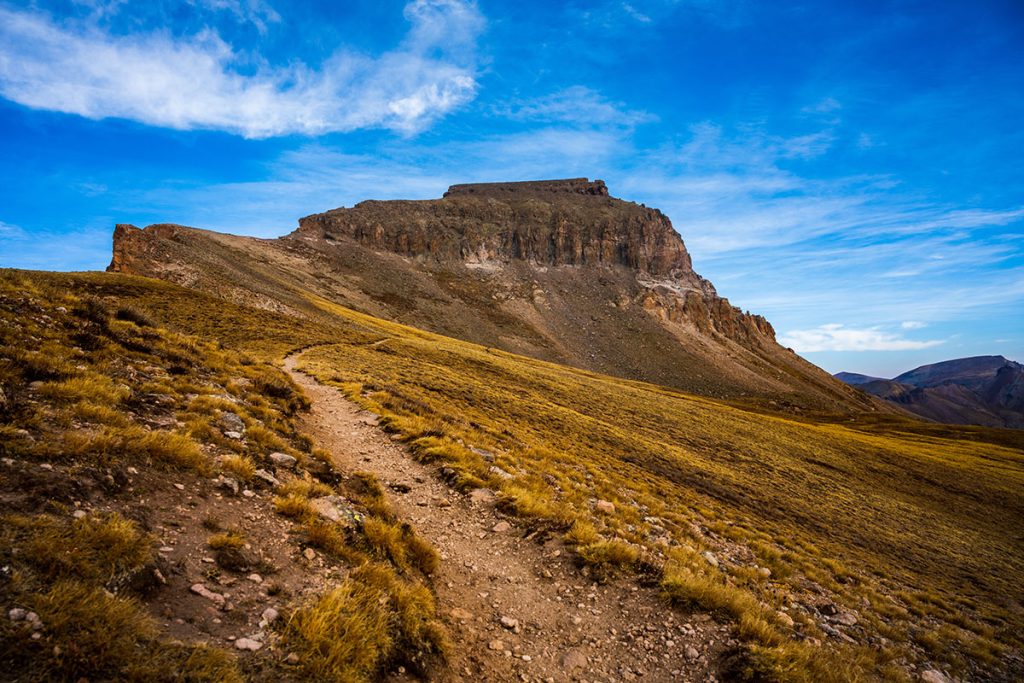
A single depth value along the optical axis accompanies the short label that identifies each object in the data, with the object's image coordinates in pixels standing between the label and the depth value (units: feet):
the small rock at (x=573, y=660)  19.54
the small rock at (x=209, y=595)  14.93
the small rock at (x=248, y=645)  13.24
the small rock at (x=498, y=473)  38.45
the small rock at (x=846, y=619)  30.94
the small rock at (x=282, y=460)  28.97
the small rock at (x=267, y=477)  25.22
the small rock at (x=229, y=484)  22.75
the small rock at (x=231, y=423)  31.17
